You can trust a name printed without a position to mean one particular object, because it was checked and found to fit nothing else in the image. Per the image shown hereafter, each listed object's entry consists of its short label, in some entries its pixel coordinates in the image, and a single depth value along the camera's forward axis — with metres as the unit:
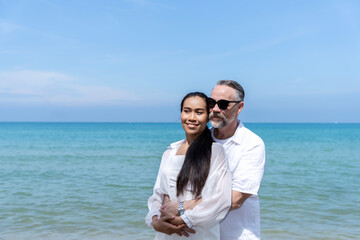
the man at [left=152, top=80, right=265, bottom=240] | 3.11
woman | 2.90
